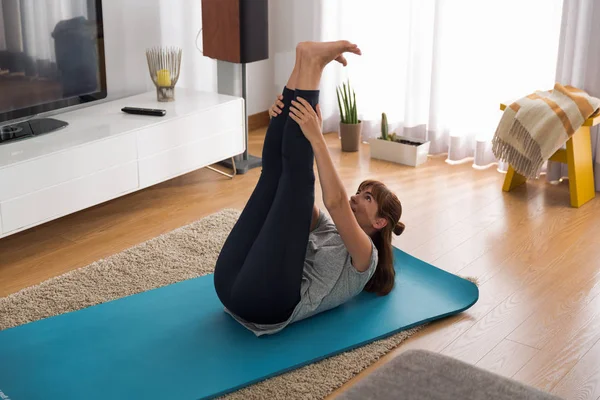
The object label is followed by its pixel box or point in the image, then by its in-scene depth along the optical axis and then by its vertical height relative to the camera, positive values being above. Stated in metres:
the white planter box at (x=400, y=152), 4.48 -1.02
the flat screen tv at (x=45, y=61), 3.44 -0.43
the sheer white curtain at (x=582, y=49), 3.89 -0.40
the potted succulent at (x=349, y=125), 4.68 -0.91
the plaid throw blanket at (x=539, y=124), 3.75 -0.73
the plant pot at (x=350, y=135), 4.71 -0.97
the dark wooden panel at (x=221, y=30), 4.02 -0.33
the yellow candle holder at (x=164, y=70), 4.05 -0.53
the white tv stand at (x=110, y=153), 3.21 -0.82
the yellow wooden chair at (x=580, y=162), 3.85 -0.92
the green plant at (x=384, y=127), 4.50 -0.89
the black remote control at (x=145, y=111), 3.83 -0.68
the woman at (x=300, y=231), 2.42 -0.82
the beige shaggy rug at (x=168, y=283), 2.42 -1.18
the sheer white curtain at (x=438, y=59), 4.20 -0.50
